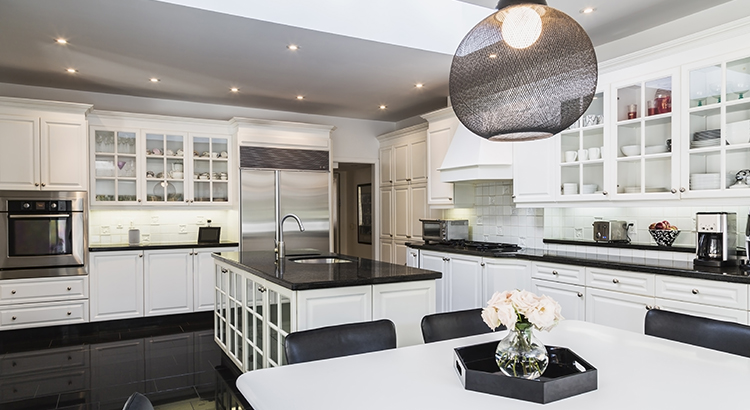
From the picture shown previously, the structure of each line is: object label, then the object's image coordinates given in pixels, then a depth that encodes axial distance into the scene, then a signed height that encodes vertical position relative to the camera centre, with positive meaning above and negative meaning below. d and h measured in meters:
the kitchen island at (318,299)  2.55 -0.56
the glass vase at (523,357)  1.33 -0.44
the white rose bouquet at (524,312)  1.29 -0.31
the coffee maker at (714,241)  3.06 -0.27
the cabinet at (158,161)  5.41 +0.51
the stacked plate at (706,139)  3.15 +0.42
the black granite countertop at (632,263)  2.83 -0.45
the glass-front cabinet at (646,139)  3.40 +0.47
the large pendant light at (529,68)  1.47 +0.42
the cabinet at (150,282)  5.11 -0.89
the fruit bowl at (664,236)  3.57 -0.27
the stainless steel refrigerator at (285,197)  5.81 +0.07
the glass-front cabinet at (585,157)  3.92 +0.38
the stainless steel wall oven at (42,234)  4.72 -0.31
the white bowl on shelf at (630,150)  3.64 +0.40
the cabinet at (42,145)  4.71 +0.60
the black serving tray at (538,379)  1.23 -0.49
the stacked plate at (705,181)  3.15 +0.13
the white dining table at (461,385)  1.22 -0.52
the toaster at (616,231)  4.00 -0.25
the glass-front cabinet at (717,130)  3.03 +0.47
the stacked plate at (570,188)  4.10 +0.12
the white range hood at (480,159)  4.63 +0.43
